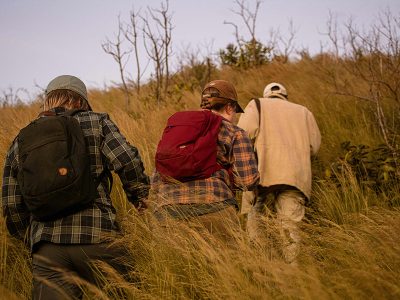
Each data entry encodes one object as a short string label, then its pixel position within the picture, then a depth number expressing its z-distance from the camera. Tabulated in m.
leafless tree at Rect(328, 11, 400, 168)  6.39
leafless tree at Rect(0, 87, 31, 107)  11.13
